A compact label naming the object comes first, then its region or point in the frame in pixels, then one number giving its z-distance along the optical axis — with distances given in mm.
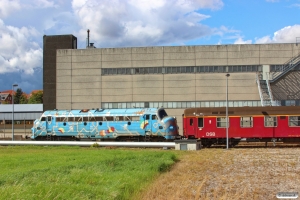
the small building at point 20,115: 67875
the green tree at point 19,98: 153275
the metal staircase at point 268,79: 48319
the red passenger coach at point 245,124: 33656
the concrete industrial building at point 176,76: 51281
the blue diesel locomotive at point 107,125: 37438
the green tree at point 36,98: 146275
